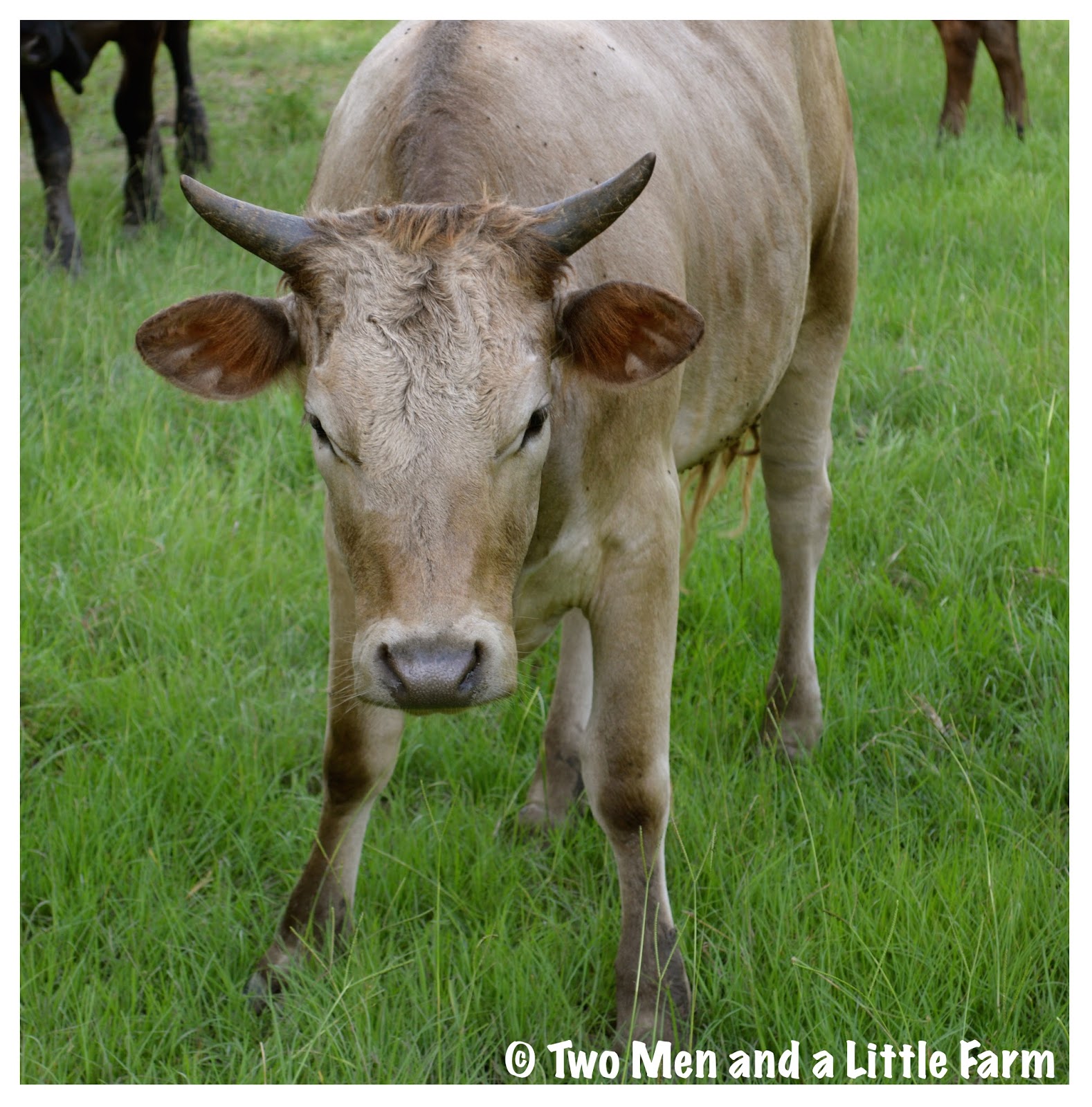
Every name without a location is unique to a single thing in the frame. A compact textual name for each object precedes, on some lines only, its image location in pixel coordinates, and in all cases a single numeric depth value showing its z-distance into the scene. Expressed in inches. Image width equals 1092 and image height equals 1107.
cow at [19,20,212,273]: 262.2
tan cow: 85.1
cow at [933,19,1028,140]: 314.2
